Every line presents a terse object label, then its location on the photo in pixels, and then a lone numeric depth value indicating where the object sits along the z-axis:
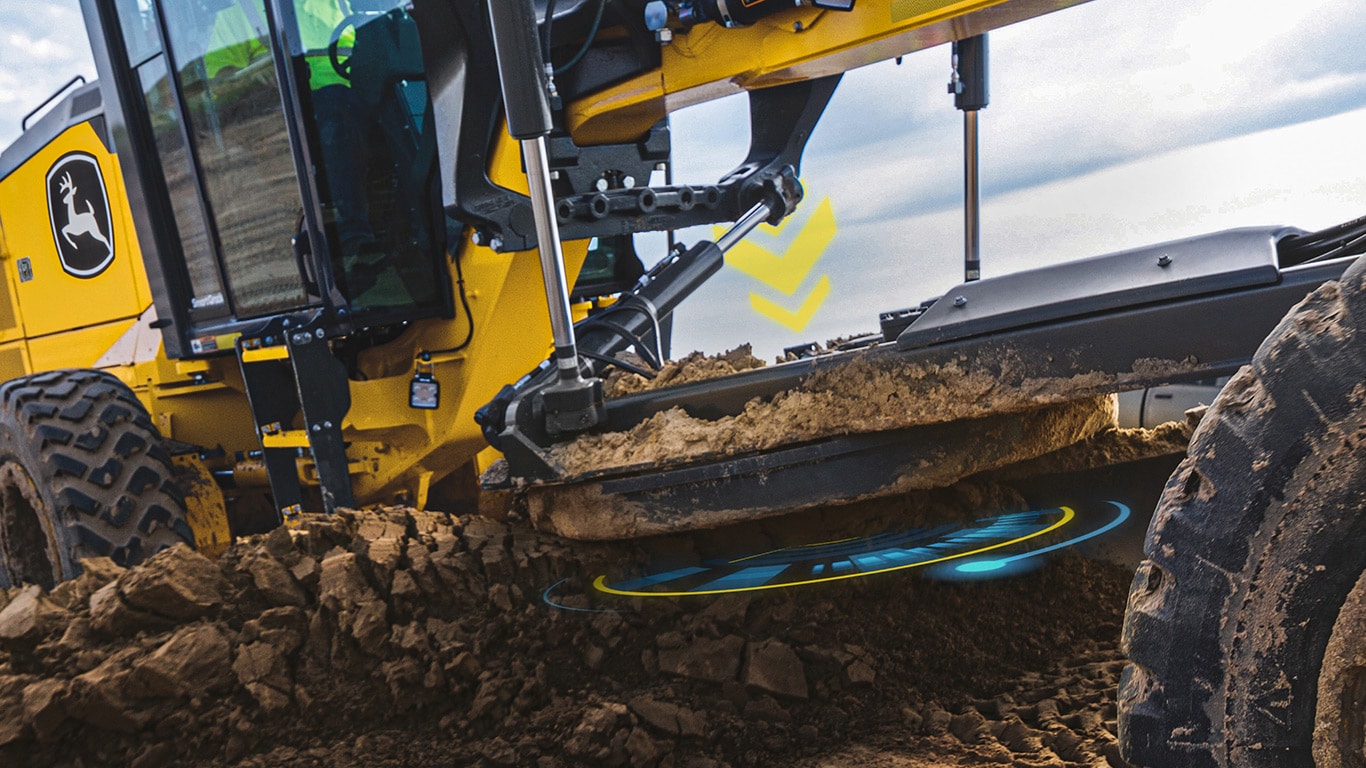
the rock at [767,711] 2.42
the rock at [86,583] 3.00
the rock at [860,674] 2.47
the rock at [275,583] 2.84
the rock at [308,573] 2.87
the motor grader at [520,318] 1.39
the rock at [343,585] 2.77
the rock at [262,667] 2.64
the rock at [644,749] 2.32
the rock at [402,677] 2.61
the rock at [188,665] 2.61
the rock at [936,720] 2.32
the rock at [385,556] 2.84
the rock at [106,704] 2.58
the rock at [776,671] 2.46
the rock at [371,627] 2.69
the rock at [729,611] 2.65
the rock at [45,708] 2.57
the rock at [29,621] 2.80
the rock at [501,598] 2.76
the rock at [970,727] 2.24
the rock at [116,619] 2.79
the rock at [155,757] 2.54
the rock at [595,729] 2.36
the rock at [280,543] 3.00
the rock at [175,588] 2.80
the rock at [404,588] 2.78
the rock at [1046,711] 2.25
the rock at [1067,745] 2.07
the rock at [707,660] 2.53
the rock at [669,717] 2.38
